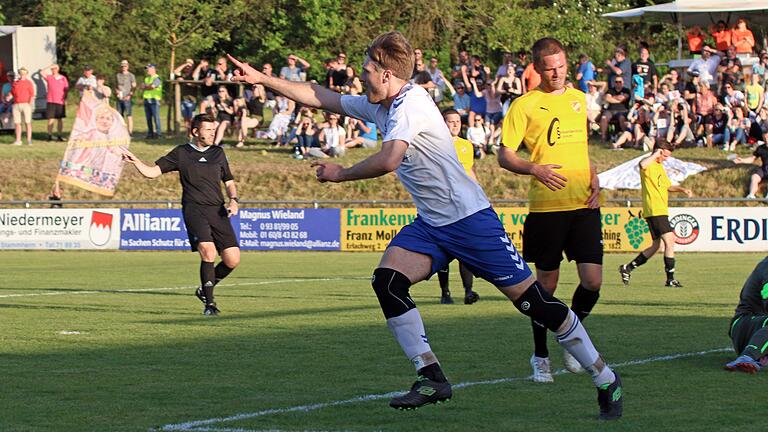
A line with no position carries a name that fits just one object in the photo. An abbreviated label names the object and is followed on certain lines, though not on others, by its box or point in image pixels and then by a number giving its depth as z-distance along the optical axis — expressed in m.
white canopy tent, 33.44
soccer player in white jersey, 6.59
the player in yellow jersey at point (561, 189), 8.37
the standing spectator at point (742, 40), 32.66
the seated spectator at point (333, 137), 32.72
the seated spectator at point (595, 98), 32.31
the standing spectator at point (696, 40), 34.53
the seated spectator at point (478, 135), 31.94
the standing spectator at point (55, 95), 35.94
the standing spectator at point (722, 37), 32.91
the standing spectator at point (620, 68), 32.03
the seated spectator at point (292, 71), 33.50
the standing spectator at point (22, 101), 35.50
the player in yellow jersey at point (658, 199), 17.31
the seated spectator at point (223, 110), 34.91
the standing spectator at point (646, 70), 31.86
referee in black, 13.47
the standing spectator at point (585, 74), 32.38
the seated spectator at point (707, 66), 32.16
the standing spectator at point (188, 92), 36.56
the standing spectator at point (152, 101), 35.64
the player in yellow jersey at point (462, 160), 12.89
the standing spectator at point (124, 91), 36.59
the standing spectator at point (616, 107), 32.09
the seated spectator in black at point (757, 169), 28.66
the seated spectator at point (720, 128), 31.31
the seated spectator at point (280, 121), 35.62
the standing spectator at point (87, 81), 33.71
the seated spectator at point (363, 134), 33.41
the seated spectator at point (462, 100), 32.85
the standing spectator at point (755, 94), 30.45
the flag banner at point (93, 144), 28.91
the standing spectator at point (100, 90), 33.91
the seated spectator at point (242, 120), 35.84
